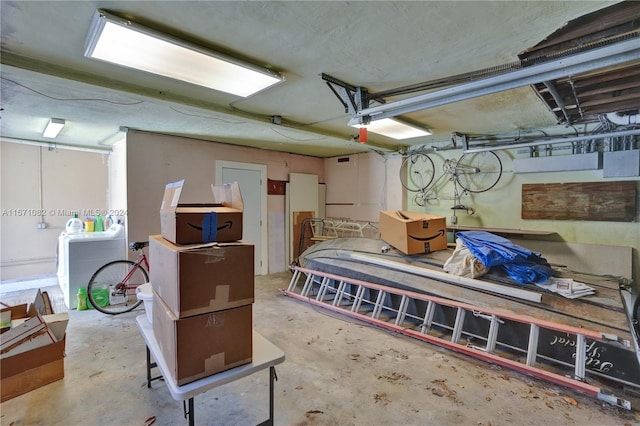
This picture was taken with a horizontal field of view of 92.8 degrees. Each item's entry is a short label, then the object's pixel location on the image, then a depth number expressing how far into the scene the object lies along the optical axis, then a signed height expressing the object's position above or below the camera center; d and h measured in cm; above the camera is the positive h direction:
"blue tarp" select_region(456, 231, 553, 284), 301 -56
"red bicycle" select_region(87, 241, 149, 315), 376 -104
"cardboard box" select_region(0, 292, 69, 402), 211 -114
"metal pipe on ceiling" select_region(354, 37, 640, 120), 165 +83
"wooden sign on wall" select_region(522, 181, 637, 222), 354 +7
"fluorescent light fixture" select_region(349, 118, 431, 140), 370 +101
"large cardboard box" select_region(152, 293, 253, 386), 128 -62
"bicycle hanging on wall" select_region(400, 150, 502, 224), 459 +50
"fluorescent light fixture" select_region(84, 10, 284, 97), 173 +99
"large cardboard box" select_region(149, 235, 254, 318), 127 -32
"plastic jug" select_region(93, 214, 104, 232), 454 -32
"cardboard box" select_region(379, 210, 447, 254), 381 -35
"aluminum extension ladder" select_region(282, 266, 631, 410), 219 -117
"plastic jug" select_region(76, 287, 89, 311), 375 -120
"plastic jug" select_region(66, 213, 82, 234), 433 -34
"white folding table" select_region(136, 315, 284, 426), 127 -77
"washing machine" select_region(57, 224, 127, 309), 375 -68
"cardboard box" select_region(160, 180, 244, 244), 140 -8
